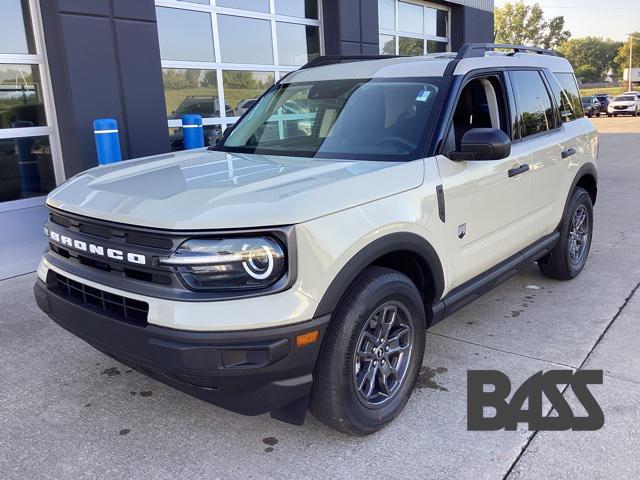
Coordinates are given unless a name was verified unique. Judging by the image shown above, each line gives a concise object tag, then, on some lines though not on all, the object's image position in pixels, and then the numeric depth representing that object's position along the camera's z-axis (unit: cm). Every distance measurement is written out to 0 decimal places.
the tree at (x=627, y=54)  9469
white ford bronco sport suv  236
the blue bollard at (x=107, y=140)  657
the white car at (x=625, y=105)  3678
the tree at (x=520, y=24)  10262
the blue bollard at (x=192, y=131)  759
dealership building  716
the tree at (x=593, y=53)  11119
